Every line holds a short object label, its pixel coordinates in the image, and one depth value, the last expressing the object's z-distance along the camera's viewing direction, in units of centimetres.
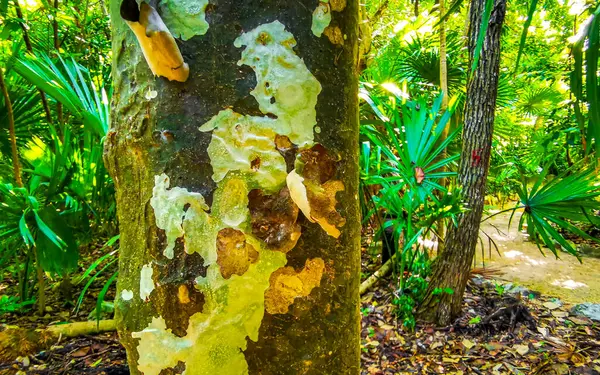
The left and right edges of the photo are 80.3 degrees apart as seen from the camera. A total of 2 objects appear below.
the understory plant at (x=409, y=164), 168
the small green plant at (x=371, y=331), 202
